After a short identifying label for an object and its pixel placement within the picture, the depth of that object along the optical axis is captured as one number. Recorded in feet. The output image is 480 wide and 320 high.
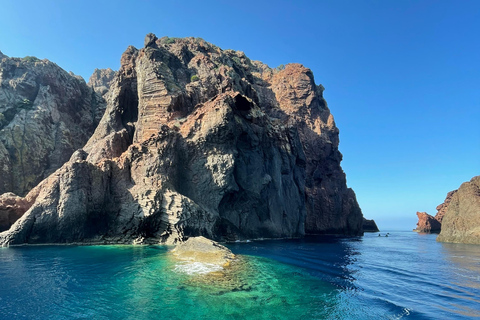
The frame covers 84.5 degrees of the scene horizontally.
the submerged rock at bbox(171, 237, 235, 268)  69.93
